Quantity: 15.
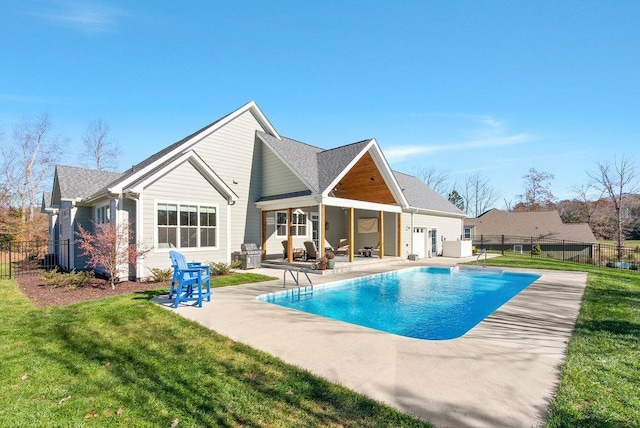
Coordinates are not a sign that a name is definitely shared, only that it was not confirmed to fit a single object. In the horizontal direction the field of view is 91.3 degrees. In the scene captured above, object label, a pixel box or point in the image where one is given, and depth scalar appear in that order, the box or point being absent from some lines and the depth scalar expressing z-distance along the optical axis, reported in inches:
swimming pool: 301.0
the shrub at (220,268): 497.7
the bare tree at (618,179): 1286.9
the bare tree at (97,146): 1409.9
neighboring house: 1326.3
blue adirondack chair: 296.6
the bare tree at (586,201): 1750.5
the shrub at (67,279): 402.0
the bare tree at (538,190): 2052.2
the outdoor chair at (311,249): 602.4
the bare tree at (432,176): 2146.9
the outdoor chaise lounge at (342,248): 791.1
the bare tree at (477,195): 2220.7
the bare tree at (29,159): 1284.4
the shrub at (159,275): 436.1
